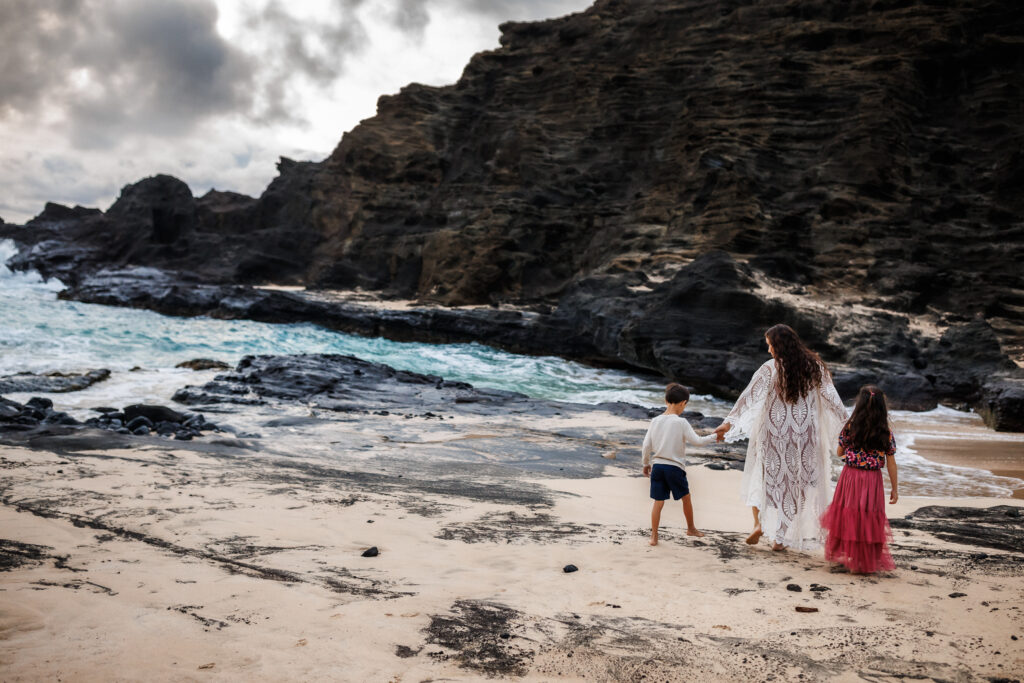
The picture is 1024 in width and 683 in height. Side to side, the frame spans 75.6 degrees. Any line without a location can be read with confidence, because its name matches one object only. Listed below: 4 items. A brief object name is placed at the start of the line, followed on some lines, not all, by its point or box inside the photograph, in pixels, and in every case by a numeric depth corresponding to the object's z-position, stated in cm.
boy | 451
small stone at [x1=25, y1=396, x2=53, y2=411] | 959
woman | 429
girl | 386
